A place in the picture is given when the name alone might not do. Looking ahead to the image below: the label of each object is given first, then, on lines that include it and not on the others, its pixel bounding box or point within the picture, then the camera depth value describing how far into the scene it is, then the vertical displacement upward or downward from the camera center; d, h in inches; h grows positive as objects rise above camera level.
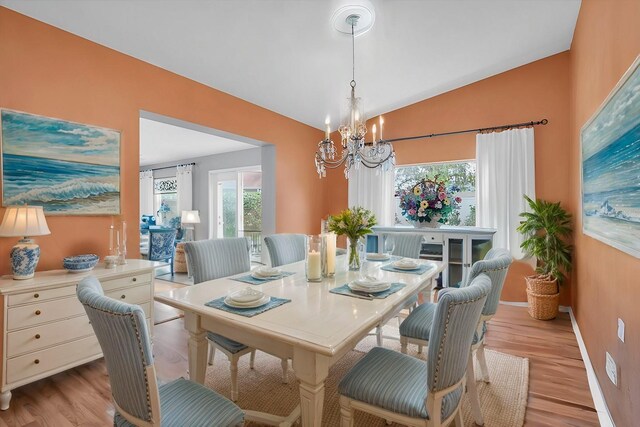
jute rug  72.2 -45.7
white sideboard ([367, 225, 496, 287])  141.6 -15.0
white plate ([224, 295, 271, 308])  55.1 -15.7
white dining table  44.6 -16.9
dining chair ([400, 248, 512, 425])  61.9 -26.1
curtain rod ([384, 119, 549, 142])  142.8 +41.3
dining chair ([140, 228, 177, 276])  197.0 -19.2
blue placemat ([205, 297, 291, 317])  53.4 -16.4
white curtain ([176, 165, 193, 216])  273.6 +23.6
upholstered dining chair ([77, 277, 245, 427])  36.4 -19.5
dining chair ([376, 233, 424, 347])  120.8 -11.8
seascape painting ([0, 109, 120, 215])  83.9 +14.3
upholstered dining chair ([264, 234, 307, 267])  105.9 -11.8
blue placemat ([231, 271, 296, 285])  74.8 -15.9
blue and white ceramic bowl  86.9 -13.5
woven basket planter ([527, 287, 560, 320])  128.7 -37.5
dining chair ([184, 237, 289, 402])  72.6 -14.2
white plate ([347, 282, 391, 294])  63.6 -15.0
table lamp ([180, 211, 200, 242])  248.2 -2.4
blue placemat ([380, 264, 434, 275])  85.1 -15.3
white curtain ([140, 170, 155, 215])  311.9 +20.9
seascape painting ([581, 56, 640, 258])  52.4 +9.3
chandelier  90.0 +20.6
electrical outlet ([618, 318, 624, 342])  62.2 -23.1
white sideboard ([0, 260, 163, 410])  74.2 -28.0
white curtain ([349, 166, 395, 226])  178.5 +12.3
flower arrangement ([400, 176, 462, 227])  146.0 +4.8
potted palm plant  129.0 -16.2
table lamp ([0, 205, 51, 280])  75.7 -4.2
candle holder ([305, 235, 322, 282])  75.1 -10.7
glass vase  87.3 -11.7
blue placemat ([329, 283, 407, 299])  62.8 -16.0
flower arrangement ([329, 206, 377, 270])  81.7 -2.4
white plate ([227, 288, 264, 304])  55.9 -14.9
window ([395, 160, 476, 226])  164.7 +18.8
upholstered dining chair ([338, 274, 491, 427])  43.4 -27.3
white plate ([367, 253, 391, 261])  106.3 -14.6
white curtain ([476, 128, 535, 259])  144.3 +15.8
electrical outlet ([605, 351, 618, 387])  65.7 -33.4
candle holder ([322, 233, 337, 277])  77.1 -10.1
